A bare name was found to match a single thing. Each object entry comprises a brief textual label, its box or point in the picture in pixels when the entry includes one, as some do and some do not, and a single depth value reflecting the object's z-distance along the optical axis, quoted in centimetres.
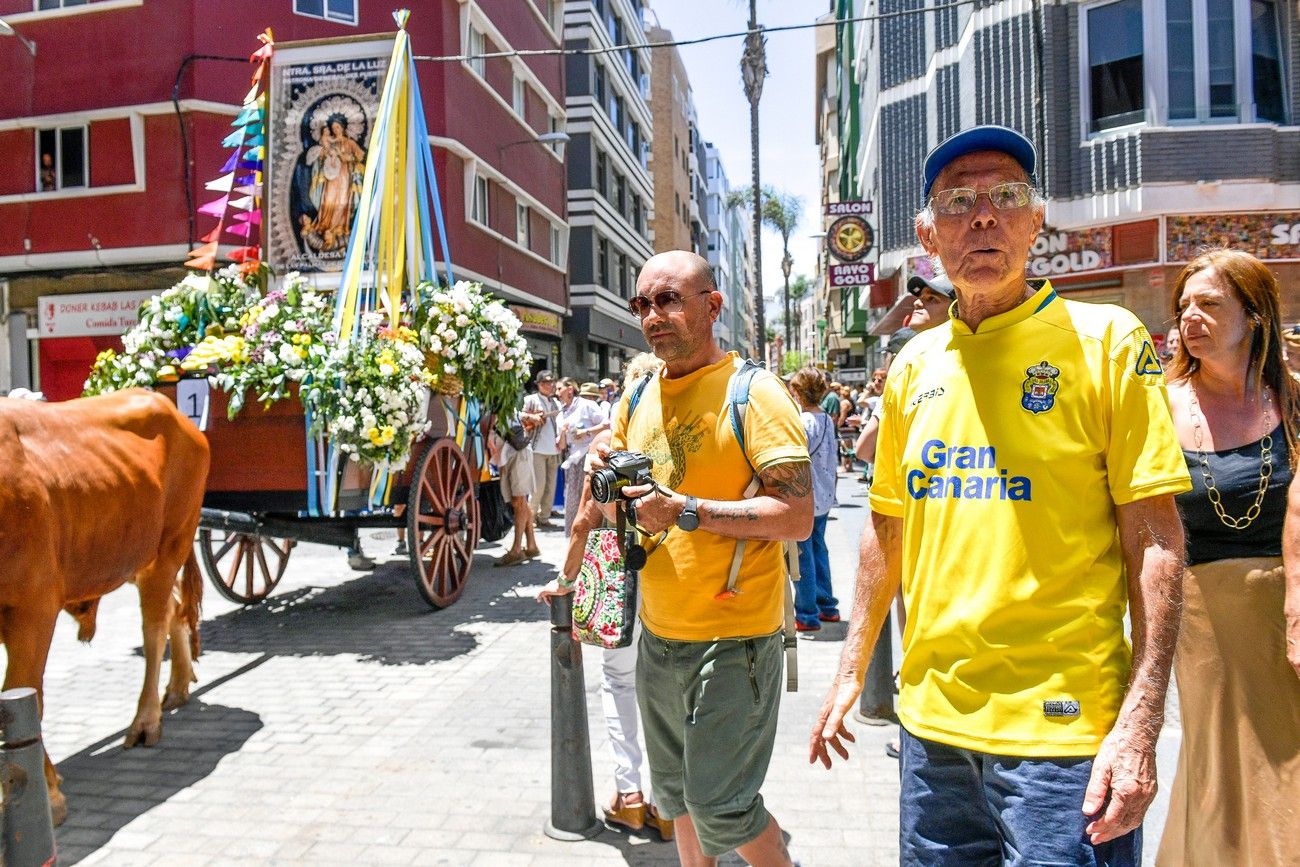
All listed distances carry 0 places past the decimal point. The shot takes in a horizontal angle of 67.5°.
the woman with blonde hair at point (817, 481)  724
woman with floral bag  404
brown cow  418
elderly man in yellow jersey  188
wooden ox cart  721
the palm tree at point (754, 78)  2830
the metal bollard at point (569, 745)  402
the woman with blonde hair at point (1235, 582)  274
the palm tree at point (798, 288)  11056
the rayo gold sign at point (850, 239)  2462
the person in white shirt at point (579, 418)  1034
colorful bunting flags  896
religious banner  1211
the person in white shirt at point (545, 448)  1169
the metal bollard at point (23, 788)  250
